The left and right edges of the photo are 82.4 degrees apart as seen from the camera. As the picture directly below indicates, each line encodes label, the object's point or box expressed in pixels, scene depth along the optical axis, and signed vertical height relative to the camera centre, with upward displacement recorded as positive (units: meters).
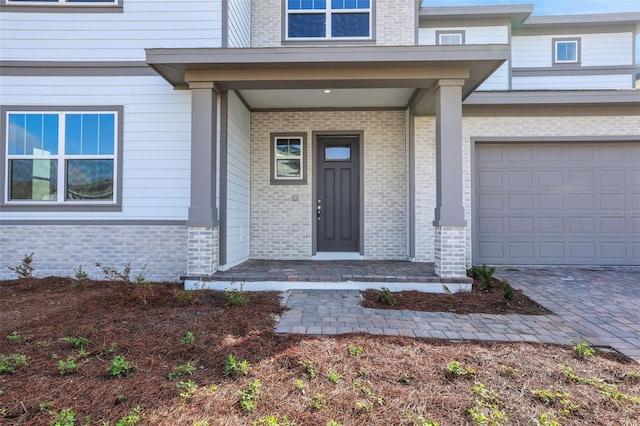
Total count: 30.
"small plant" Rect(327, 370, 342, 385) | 2.53 -1.09
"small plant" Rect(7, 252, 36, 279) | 5.49 -0.73
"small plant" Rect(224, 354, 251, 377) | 2.62 -1.07
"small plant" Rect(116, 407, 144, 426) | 2.02 -1.12
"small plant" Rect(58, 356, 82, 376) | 2.62 -1.06
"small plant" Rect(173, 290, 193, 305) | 4.39 -0.94
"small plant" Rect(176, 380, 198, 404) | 2.29 -1.10
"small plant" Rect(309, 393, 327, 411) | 2.22 -1.13
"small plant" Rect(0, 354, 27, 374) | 2.62 -1.05
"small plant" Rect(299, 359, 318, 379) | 2.59 -1.08
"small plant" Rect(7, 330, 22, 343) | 3.19 -1.03
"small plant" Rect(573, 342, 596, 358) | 2.97 -1.07
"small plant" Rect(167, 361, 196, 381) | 2.58 -1.09
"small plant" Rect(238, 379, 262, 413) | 2.20 -1.11
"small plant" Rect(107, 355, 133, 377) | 2.60 -1.07
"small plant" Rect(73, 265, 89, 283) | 5.39 -0.82
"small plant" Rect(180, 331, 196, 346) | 3.13 -1.04
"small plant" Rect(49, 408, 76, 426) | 2.01 -1.11
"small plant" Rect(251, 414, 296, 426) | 2.05 -1.15
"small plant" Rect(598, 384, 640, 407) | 2.28 -1.12
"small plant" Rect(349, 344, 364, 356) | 2.95 -1.06
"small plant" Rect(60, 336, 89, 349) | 3.11 -1.04
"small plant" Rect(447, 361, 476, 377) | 2.60 -1.08
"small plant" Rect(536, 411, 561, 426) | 2.06 -1.15
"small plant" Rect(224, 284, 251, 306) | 4.32 -0.94
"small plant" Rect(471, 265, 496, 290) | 5.12 -0.81
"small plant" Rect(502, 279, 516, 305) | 4.46 -0.90
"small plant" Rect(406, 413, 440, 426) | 2.06 -1.15
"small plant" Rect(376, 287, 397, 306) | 4.48 -0.96
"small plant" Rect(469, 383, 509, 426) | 2.09 -1.14
